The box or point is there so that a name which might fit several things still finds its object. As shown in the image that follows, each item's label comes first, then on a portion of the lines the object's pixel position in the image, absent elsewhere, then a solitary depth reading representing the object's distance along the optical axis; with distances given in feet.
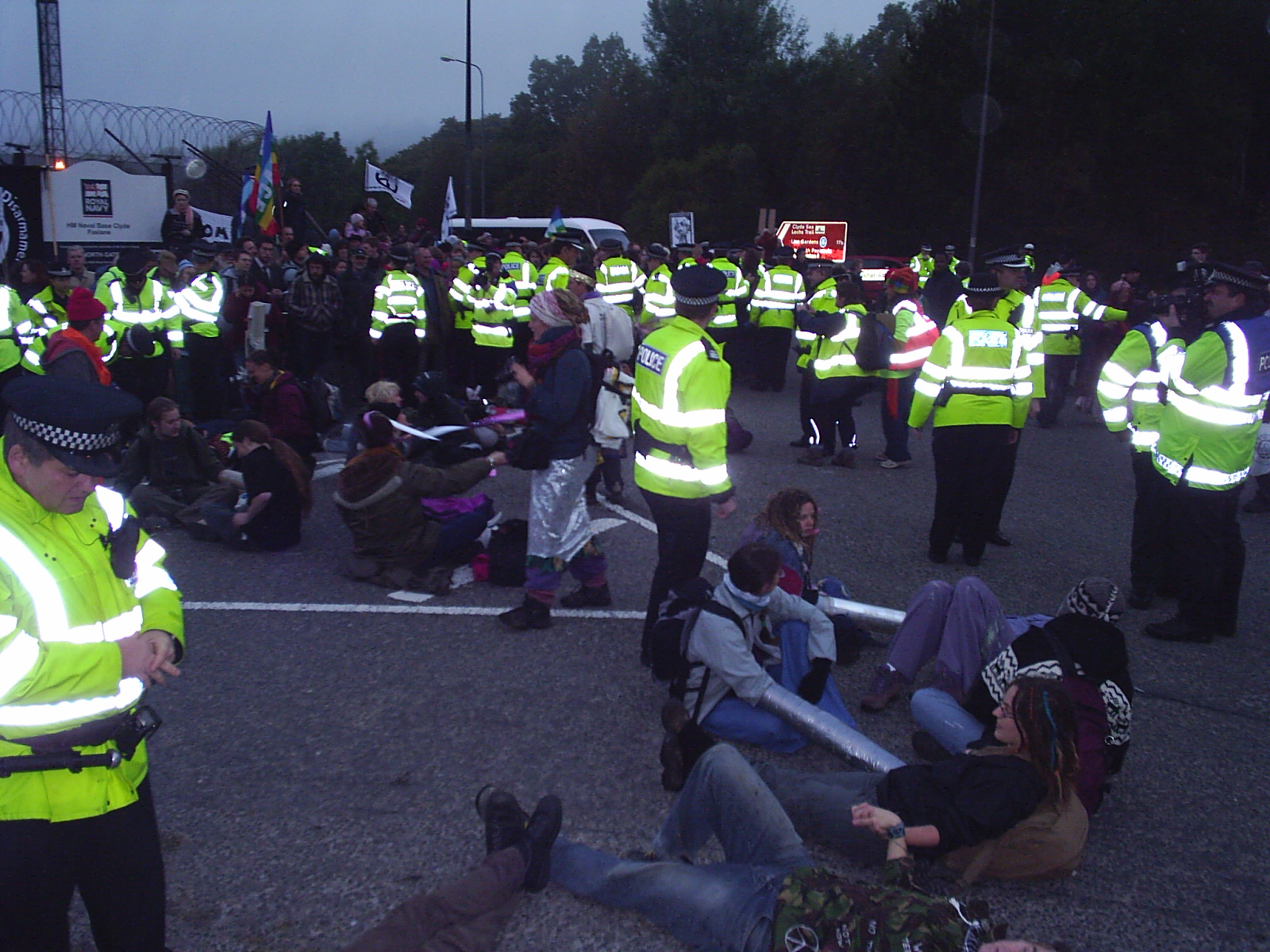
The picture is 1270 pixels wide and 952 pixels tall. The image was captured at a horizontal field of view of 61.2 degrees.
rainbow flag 50.98
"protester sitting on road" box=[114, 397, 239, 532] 26.12
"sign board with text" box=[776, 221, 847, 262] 82.28
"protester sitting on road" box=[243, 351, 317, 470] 27.81
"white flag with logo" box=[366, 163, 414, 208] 61.28
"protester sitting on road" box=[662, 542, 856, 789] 14.78
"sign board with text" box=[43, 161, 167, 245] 55.83
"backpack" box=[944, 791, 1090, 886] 12.03
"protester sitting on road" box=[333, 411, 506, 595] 22.41
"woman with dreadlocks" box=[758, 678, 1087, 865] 11.66
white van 95.25
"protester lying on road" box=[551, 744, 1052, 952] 9.98
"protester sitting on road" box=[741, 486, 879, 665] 17.97
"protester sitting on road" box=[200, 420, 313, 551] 24.07
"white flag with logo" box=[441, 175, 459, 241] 66.90
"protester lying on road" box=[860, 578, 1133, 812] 13.85
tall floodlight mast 68.95
